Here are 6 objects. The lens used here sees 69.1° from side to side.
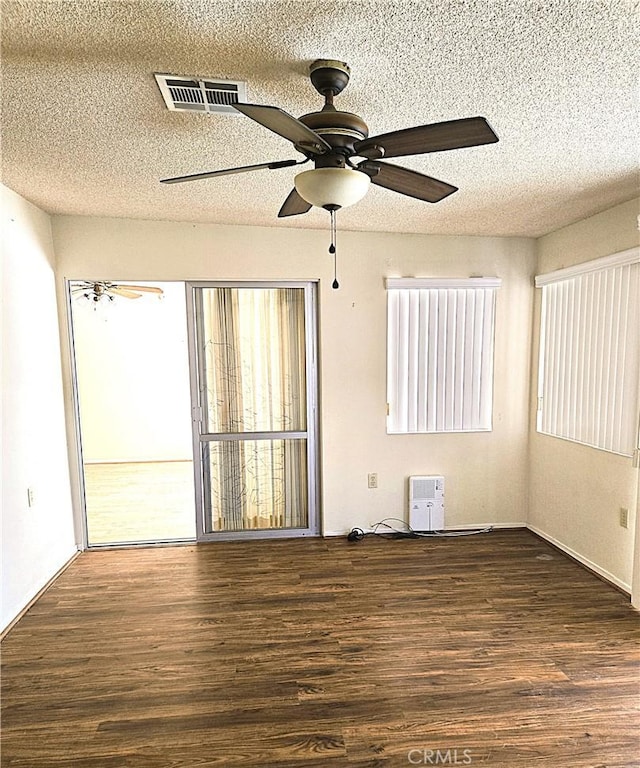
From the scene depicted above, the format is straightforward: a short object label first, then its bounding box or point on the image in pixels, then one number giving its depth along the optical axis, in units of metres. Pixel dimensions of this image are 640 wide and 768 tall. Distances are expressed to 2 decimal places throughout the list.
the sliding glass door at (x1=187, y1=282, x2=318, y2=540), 3.80
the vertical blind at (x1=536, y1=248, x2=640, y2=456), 2.91
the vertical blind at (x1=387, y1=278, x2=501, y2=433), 3.83
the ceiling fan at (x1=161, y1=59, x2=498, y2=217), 1.41
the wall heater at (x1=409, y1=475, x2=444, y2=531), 3.93
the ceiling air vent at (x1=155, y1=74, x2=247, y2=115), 1.66
